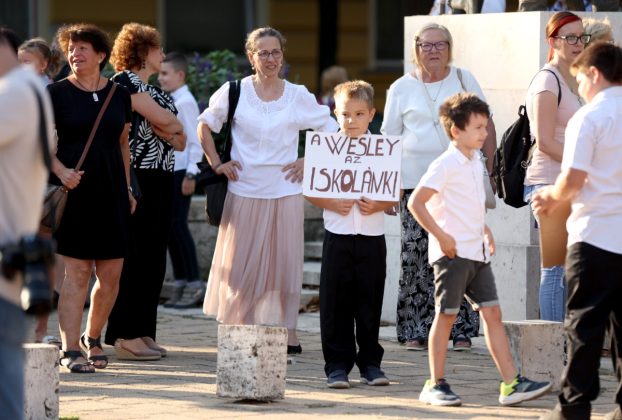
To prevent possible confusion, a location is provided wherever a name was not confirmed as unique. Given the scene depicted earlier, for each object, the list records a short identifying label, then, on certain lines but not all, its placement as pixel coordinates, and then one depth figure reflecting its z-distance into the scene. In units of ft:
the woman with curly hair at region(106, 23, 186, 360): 51.49
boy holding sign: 45.90
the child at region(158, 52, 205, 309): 67.19
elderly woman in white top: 52.61
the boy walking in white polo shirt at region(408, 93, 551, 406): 42.12
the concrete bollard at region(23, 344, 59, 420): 39.39
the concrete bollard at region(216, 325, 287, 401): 42.39
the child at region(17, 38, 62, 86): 55.34
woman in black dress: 48.27
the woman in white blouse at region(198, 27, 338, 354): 51.31
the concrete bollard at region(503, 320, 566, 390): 44.54
